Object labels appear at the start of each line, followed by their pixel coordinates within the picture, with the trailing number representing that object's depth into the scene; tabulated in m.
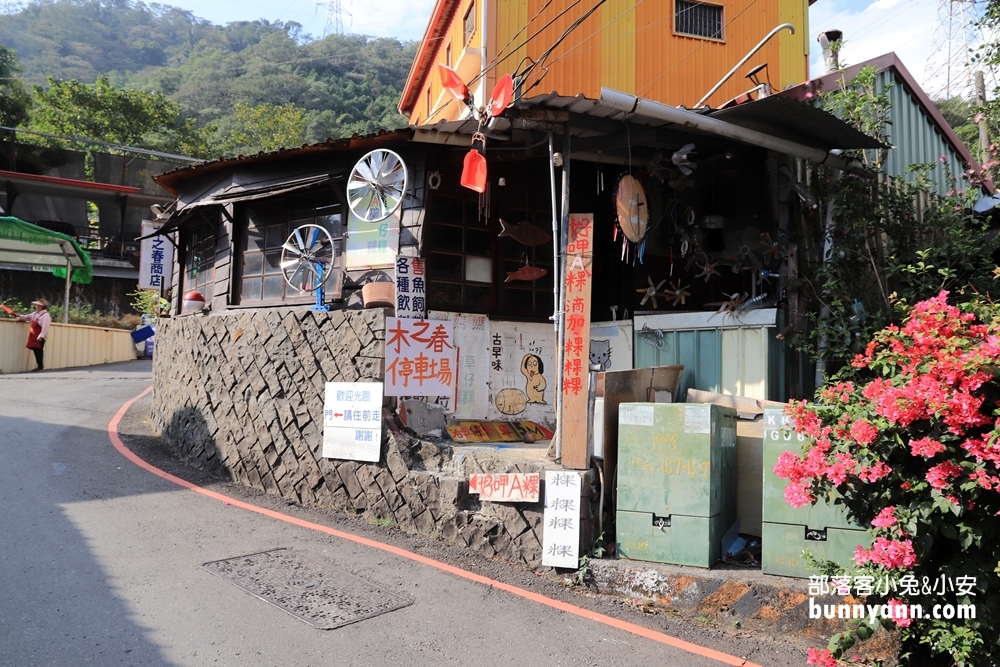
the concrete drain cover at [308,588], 5.38
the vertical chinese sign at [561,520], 6.26
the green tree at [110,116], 36.66
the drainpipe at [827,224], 7.40
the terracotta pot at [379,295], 8.93
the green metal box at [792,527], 5.27
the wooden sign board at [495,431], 8.88
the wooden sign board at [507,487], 6.56
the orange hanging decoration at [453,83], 8.63
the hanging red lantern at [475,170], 7.75
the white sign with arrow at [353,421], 7.97
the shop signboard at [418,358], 8.19
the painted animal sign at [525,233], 9.43
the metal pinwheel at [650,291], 9.67
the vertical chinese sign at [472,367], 9.29
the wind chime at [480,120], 7.08
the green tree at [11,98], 32.88
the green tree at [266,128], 39.59
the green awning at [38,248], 20.33
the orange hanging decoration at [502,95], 7.00
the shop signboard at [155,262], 15.52
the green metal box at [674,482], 5.77
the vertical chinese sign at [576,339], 6.62
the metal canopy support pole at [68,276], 21.43
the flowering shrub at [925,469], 3.77
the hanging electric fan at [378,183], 8.91
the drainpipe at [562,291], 6.92
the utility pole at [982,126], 10.37
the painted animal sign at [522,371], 9.64
